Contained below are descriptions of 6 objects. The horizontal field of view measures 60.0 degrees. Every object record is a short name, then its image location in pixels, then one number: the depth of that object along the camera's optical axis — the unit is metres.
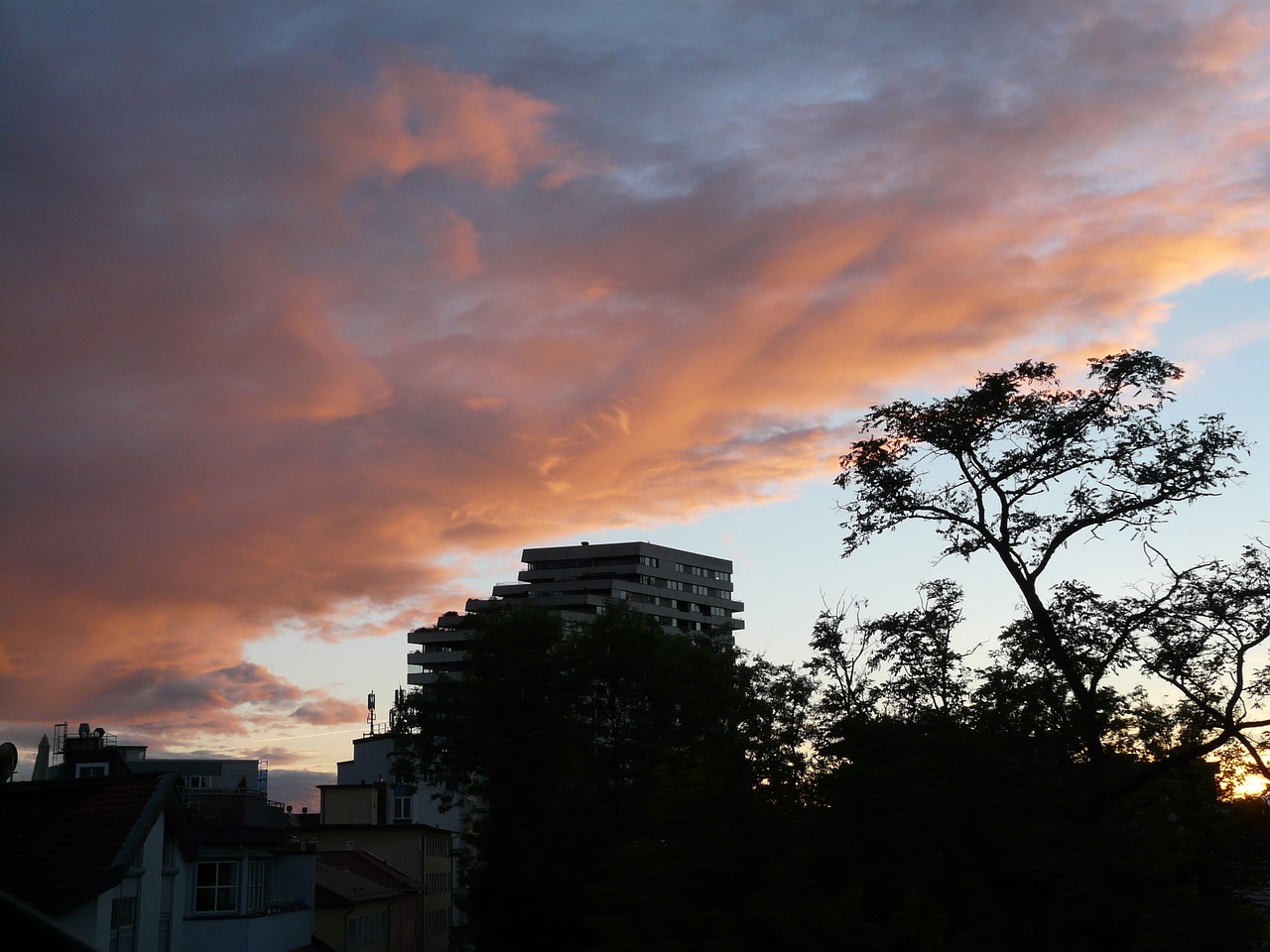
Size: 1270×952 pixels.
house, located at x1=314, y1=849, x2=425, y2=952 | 51.34
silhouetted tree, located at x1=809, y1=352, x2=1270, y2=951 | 18.80
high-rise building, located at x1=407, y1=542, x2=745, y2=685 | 187.75
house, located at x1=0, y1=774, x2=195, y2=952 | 27.31
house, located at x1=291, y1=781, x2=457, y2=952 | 71.56
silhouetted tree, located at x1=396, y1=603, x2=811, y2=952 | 20.95
